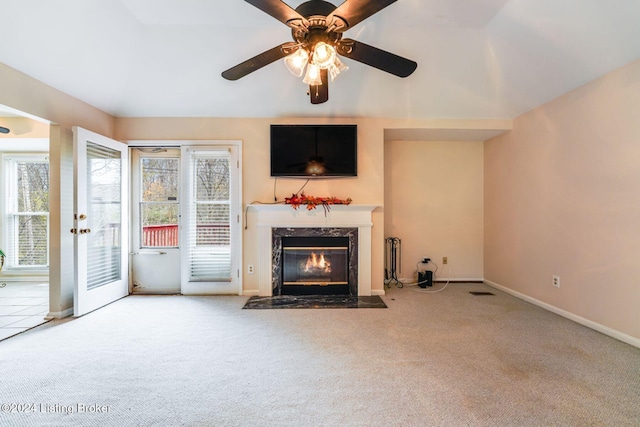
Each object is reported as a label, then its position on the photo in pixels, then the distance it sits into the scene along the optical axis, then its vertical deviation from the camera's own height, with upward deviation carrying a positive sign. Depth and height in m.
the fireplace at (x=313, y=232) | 3.91 -0.27
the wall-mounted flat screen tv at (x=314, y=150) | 3.90 +0.88
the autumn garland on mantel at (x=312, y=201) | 3.83 +0.17
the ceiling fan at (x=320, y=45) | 1.50 +1.05
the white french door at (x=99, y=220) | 3.14 -0.07
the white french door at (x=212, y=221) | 3.99 -0.10
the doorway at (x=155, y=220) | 4.12 -0.09
